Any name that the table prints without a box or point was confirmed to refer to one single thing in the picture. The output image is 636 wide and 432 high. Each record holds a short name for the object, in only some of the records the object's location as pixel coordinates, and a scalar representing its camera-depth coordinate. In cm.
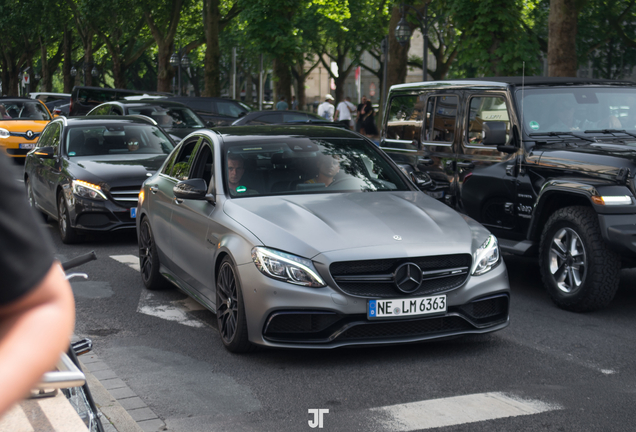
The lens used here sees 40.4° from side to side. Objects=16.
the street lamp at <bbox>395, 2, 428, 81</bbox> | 2467
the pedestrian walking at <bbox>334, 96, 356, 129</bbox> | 2920
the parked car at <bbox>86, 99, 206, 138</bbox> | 1797
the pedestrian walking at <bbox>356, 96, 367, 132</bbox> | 2495
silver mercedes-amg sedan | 516
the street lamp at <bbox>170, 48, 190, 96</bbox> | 4261
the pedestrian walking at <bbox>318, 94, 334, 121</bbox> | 2988
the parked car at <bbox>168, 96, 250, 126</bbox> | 2348
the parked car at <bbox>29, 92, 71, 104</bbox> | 4398
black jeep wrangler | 655
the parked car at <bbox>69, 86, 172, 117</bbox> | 2919
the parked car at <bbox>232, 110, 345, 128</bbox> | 2167
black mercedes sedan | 1032
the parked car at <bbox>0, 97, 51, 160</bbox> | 2266
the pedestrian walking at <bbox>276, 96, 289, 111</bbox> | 3025
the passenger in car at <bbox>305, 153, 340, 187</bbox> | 645
